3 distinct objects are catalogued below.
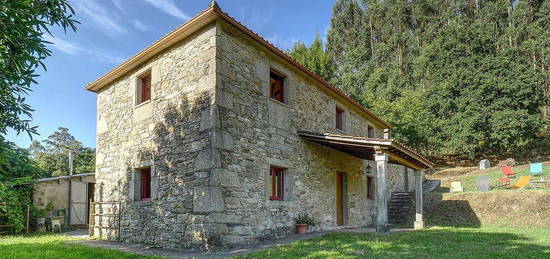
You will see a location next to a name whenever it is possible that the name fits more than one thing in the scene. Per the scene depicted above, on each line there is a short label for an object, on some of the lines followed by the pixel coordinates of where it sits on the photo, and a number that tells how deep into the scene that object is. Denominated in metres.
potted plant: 9.61
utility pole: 14.16
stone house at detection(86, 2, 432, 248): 7.73
